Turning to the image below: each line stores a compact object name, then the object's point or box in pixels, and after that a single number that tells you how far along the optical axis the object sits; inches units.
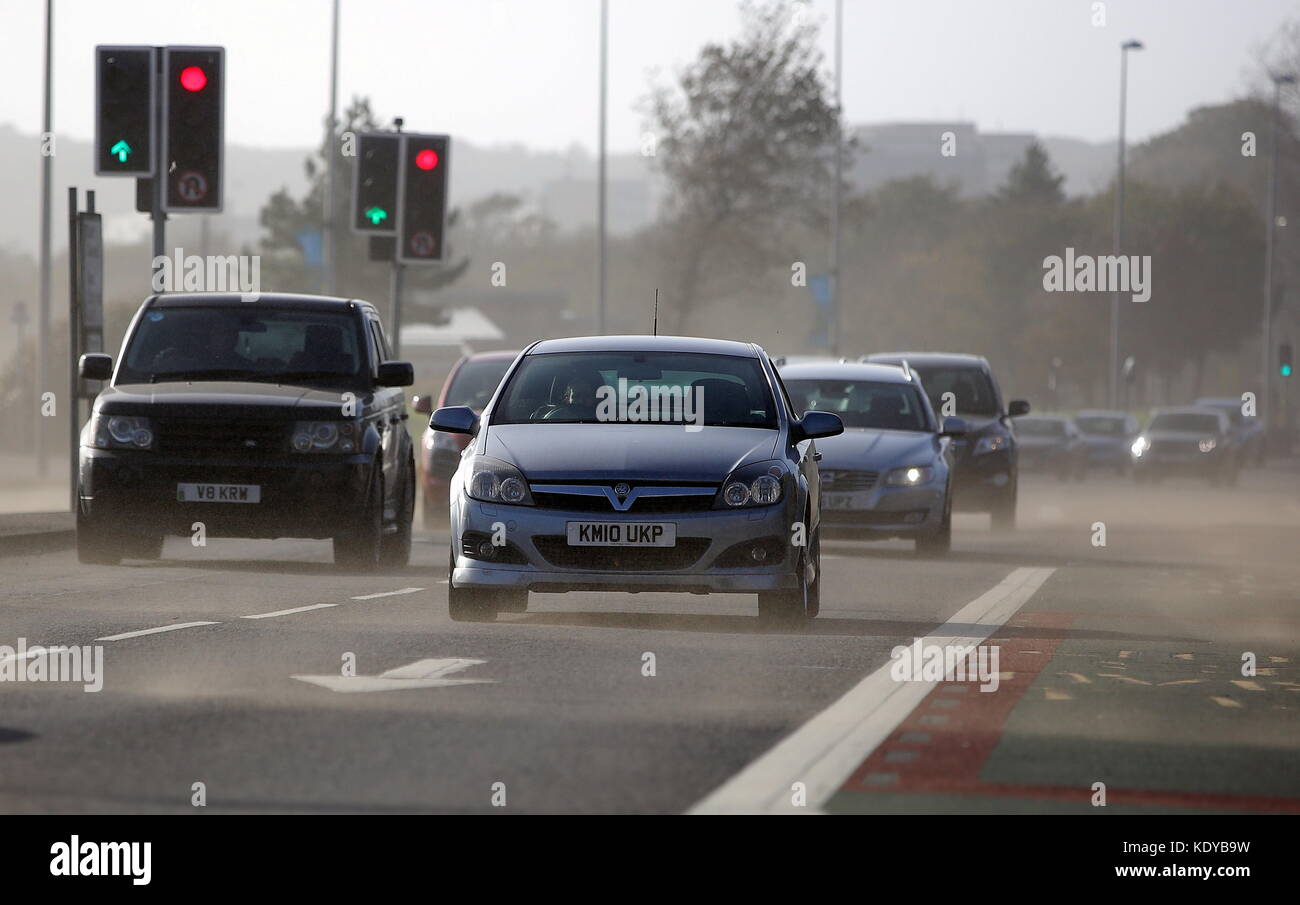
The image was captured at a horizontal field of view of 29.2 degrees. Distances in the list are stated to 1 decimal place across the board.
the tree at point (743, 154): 2691.9
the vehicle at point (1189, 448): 1952.5
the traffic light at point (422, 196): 1093.1
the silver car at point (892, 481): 842.8
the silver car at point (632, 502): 497.0
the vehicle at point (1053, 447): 2075.5
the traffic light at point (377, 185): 1089.4
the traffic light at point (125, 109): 857.5
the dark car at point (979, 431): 1045.8
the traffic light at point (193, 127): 866.1
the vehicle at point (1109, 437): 2229.3
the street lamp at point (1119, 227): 3123.5
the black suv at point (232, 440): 677.3
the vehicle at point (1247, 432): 2287.0
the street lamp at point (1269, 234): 3267.7
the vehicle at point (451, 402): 906.7
